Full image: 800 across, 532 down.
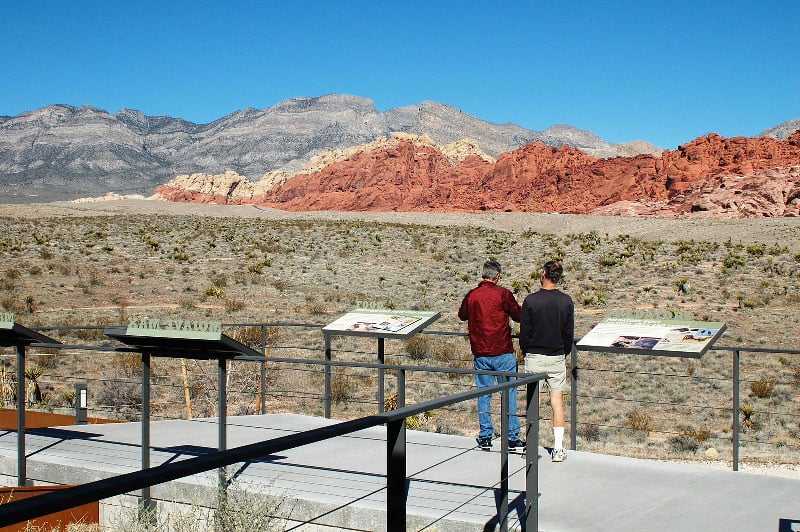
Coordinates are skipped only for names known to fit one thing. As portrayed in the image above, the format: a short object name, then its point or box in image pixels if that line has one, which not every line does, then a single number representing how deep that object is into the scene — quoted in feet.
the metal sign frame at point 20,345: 23.08
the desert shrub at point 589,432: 39.12
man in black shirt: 25.29
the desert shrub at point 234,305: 81.52
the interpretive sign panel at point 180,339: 19.59
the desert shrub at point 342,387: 49.10
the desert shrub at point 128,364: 50.93
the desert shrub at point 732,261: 120.06
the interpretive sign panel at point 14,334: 22.34
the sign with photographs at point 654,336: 24.91
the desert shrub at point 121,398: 41.88
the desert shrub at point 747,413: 42.77
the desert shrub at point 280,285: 97.86
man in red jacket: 26.05
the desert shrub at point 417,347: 62.18
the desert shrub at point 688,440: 37.27
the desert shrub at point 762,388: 49.75
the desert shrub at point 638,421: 41.84
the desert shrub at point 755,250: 139.85
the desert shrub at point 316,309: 80.41
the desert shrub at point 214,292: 89.26
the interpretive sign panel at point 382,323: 29.12
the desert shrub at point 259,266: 110.11
